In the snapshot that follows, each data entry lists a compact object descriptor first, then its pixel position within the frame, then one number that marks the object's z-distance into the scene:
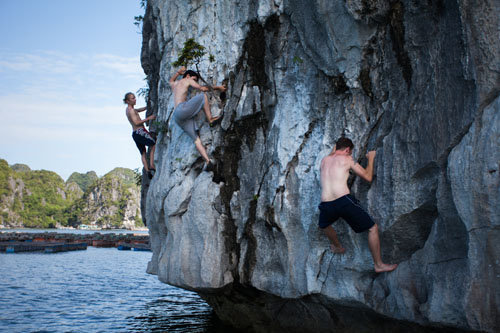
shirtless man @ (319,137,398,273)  6.54
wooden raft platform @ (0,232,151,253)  39.28
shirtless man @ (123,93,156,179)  11.88
